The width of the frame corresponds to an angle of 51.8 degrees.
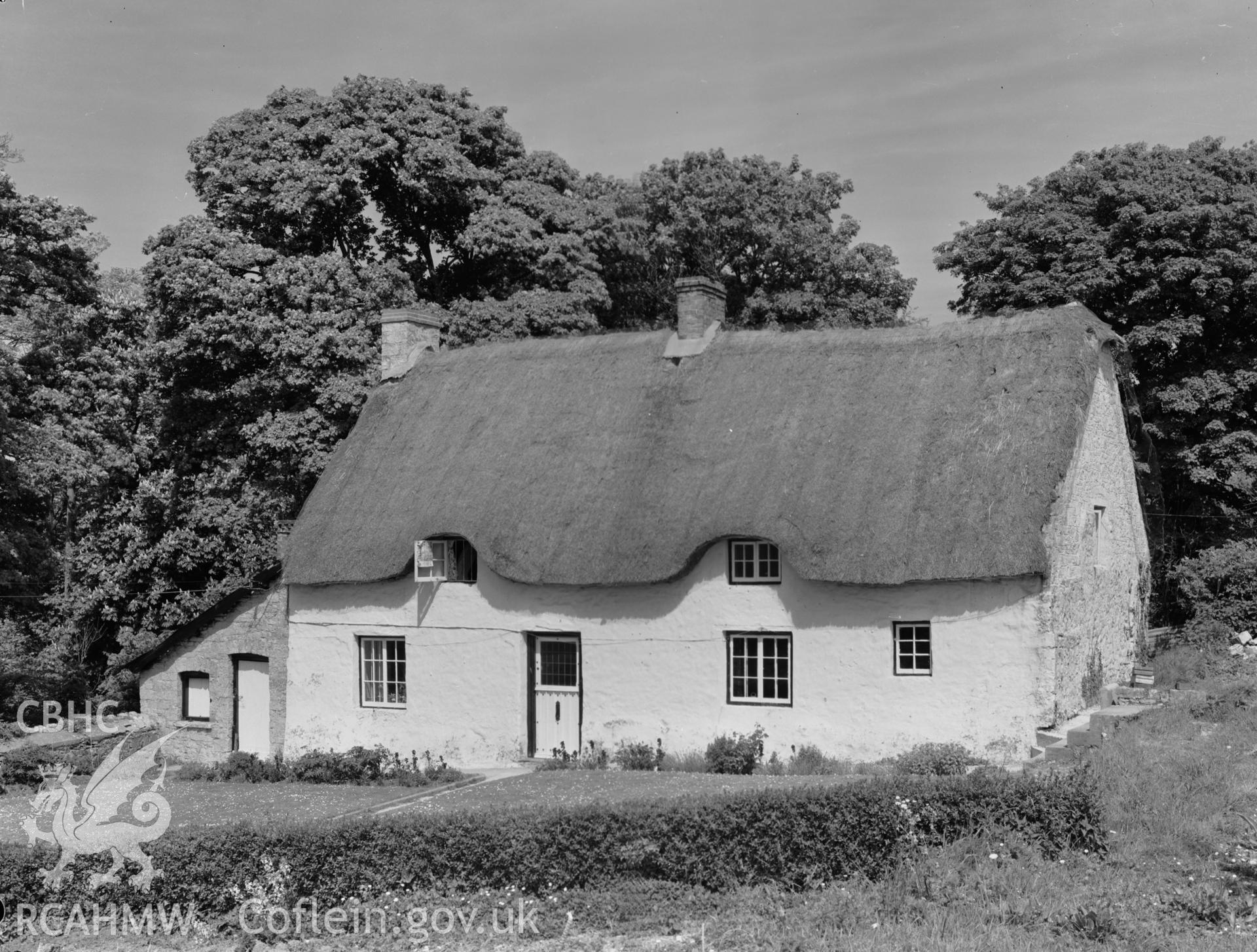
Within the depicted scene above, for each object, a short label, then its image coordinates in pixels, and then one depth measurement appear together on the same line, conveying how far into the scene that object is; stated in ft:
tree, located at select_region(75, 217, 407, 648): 82.79
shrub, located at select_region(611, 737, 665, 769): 60.39
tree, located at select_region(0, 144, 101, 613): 72.84
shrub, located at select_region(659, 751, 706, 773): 59.00
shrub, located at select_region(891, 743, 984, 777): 51.31
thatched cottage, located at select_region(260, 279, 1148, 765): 57.67
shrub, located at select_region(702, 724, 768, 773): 56.80
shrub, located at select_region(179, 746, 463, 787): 61.52
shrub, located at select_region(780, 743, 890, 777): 55.72
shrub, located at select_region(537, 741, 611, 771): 62.34
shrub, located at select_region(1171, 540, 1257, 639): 74.08
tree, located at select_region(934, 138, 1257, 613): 79.61
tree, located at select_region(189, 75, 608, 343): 88.63
